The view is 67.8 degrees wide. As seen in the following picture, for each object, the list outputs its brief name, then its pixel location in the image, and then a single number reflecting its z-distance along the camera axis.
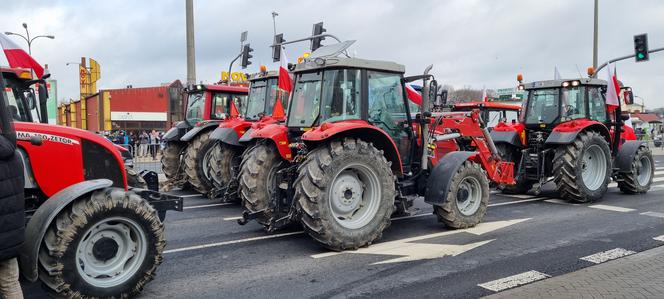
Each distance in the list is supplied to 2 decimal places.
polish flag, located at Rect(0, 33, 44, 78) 4.87
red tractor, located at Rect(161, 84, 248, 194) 10.93
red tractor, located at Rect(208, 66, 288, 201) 9.31
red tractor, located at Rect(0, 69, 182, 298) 3.94
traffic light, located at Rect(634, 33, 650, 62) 19.19
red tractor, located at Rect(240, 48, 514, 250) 6.07
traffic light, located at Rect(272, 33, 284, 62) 20.48
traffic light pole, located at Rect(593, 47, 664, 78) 18.94
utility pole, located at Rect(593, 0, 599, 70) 21.52
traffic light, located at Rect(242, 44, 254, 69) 20.47
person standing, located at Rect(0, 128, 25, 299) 3.04
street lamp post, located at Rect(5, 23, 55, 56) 26.36
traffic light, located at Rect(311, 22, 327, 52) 18.78
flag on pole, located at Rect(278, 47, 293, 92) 7.77
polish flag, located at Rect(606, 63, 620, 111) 9.94
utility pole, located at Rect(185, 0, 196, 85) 14.29
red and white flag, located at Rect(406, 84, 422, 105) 7.27
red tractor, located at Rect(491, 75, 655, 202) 9.45
